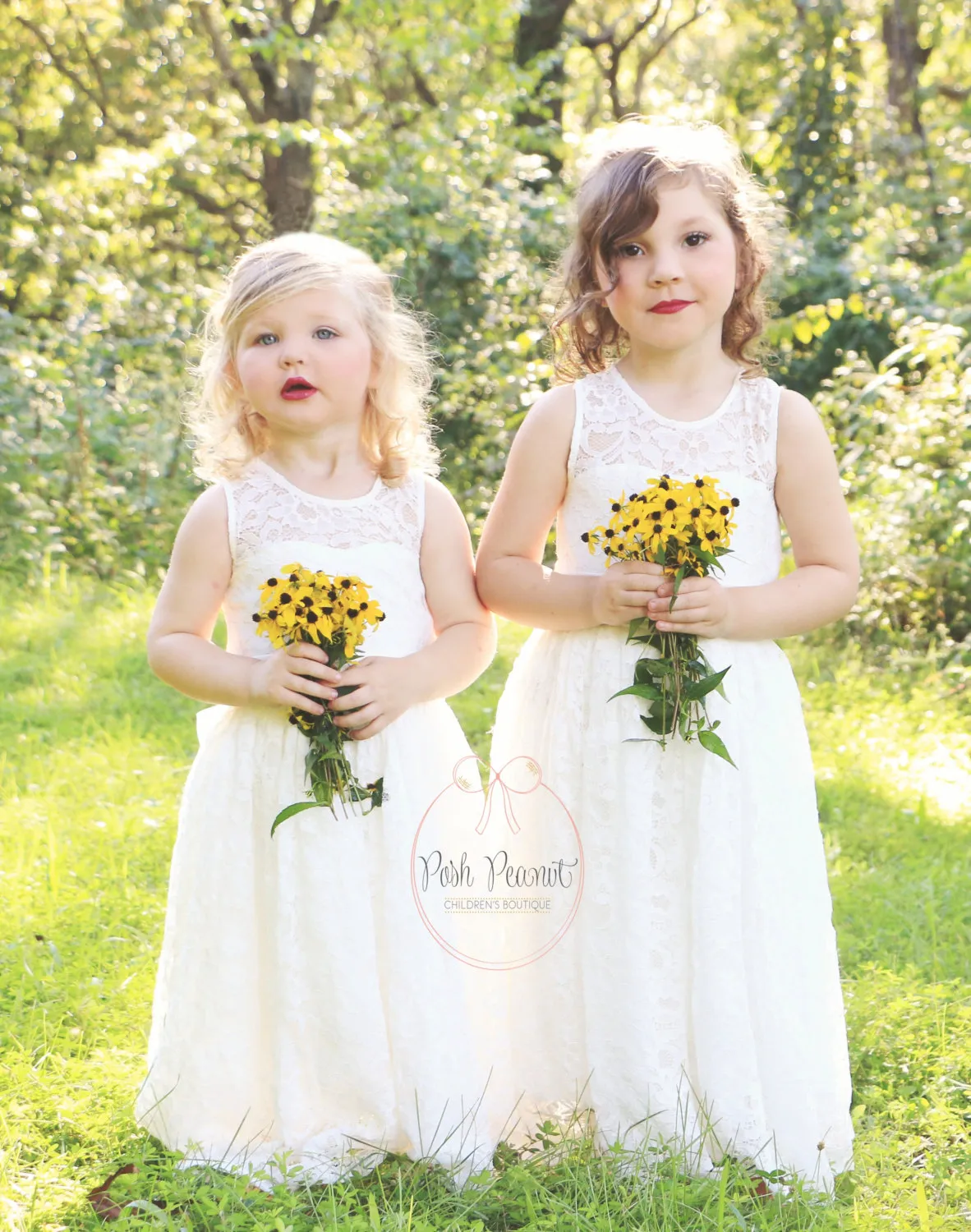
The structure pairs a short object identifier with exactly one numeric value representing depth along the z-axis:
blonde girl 2.40
